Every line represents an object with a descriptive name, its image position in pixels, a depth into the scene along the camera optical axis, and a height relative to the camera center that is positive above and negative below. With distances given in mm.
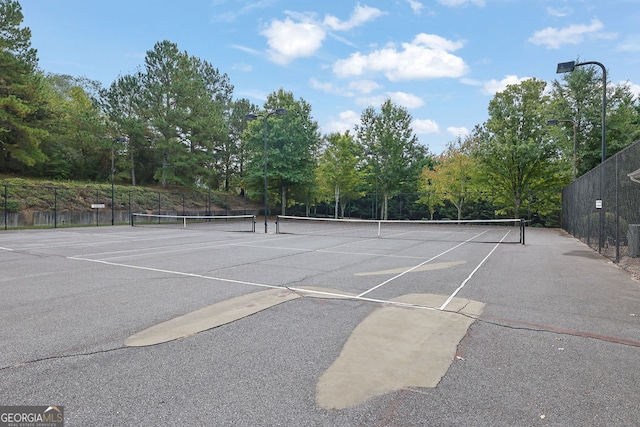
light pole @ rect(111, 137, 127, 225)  31228 -16
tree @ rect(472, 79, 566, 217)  29766 +5194
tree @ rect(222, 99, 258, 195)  52250 +9000
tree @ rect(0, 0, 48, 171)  30328 +9660
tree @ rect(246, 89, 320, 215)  41844 +6902
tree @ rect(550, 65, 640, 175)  25172 +7198
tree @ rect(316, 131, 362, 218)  39219 +4710
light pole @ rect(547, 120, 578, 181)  23428 +3609
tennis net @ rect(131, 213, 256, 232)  28198 -1188
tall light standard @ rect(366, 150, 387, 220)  36869 +5534
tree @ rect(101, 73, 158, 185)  42156 +11036
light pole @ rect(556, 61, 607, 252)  12094 +3154
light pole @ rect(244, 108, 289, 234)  22100 +5808
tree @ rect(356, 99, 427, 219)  40906 +7502
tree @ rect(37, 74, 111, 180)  38062 +6984
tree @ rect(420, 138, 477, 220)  35531 +3001
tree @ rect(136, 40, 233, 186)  41947 +10643
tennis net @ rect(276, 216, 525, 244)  19047 -1350
